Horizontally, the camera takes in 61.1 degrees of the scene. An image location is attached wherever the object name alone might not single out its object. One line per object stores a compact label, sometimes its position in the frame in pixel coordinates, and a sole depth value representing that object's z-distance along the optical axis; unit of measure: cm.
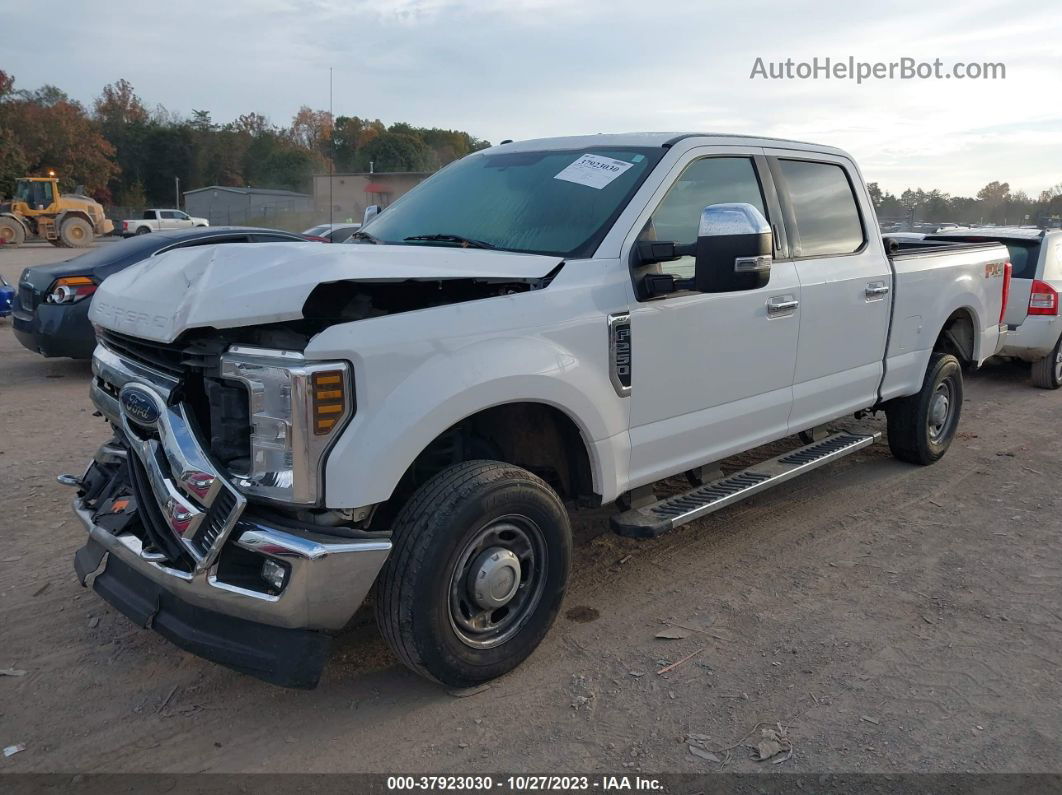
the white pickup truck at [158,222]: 4394
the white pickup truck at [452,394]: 285
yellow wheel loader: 3553
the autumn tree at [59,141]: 5328
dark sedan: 820
